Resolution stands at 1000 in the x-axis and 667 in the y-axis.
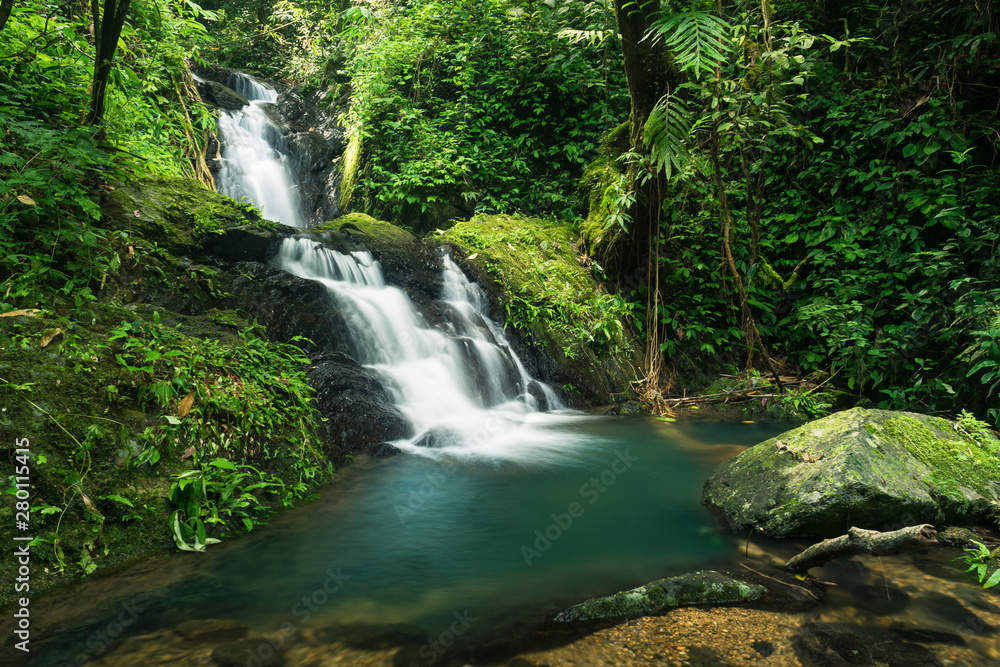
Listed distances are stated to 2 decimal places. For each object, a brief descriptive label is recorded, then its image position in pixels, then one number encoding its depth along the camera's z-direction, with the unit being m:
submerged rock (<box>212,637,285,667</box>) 2.15
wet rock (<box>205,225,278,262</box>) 5.86
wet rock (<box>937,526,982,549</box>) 3.09
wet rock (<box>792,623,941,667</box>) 2.14
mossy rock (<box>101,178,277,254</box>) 5.28
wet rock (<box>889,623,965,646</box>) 2.28
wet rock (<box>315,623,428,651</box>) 2.32
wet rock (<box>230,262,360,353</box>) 5.55
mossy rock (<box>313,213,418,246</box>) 7.75
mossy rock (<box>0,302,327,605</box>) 2.77
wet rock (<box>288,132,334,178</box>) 11.64
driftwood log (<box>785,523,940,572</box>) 2.47
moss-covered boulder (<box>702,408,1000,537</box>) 3.25
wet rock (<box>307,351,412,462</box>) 4.88
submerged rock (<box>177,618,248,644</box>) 2.32
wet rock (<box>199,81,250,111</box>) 11.66
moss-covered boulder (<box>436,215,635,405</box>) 7.15
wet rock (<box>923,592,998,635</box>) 2.36
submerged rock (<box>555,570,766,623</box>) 2.49
